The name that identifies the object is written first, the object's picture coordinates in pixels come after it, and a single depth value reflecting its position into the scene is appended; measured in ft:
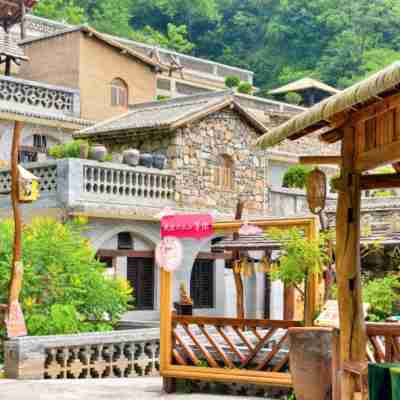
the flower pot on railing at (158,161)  79.66
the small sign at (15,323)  47.87
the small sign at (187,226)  44.57
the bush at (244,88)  138.92
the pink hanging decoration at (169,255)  44.27
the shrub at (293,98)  150.92
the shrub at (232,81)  151.53
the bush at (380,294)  49.83
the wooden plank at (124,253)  77.00
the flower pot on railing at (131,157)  76.95
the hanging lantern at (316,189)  35.12
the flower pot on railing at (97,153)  73.92
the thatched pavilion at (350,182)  27.50
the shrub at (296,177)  96.07
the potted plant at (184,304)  72.02
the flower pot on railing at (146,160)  79.15
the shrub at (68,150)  75.31
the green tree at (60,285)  53.00
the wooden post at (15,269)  48.19
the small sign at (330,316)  34.65
